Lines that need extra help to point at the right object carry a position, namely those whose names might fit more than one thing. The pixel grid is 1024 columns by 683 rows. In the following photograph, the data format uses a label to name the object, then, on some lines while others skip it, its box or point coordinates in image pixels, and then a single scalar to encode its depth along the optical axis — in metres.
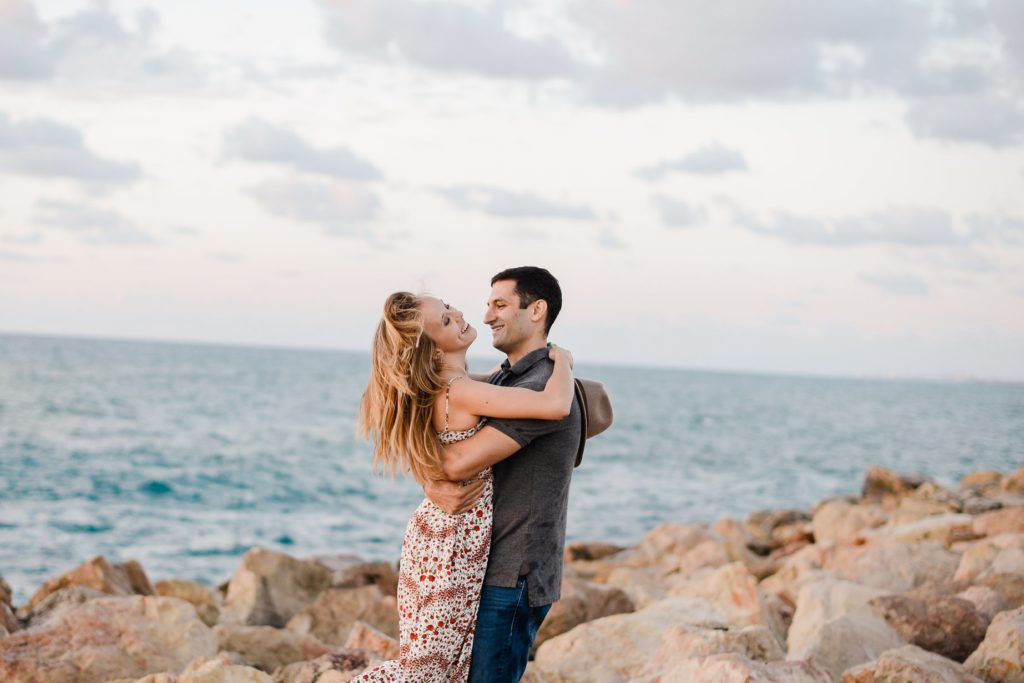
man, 3.88
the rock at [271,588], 9.27
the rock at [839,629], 6.19
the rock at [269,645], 7.21
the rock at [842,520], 14.39
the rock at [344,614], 8.57
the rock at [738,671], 4.52
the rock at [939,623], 6.51
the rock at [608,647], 5.77
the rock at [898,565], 8.96
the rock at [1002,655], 5.48
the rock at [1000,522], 11.28
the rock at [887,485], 19.43
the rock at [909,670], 4.99
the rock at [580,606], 7.45
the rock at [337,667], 5.20
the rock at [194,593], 9.32
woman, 3.85
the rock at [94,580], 8.27
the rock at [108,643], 5.95
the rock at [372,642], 5.73
